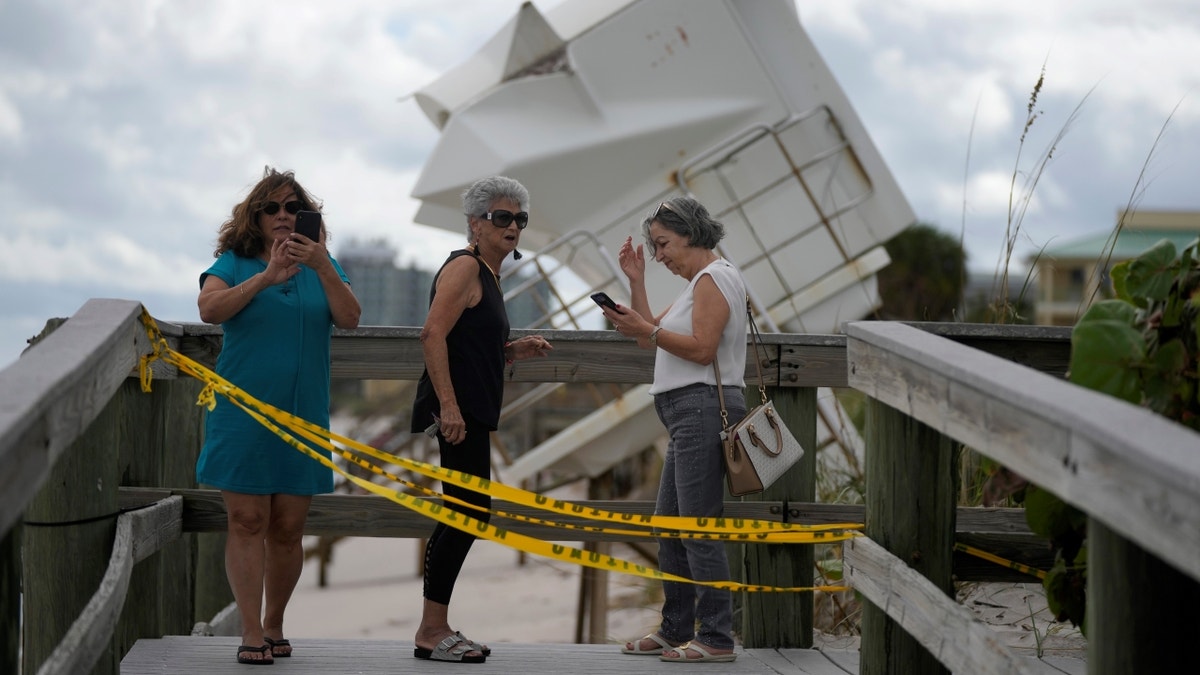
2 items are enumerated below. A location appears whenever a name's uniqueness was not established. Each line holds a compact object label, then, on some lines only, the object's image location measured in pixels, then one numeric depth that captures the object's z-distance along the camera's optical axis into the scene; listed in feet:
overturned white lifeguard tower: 66.03
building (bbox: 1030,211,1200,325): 325.42
